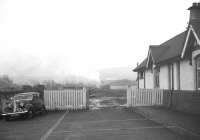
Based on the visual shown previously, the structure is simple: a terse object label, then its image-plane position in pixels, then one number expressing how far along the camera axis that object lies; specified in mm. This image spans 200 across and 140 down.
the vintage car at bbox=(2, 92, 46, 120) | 14531
